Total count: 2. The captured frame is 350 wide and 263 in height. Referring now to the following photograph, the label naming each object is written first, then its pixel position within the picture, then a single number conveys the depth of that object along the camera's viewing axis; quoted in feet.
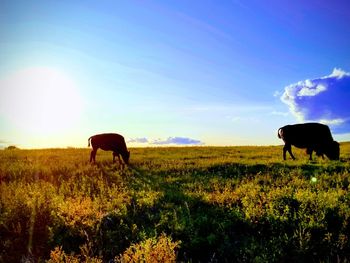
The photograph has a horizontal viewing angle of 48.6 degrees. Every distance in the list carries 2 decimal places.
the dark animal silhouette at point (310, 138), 79.15
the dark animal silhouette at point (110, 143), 79.87
